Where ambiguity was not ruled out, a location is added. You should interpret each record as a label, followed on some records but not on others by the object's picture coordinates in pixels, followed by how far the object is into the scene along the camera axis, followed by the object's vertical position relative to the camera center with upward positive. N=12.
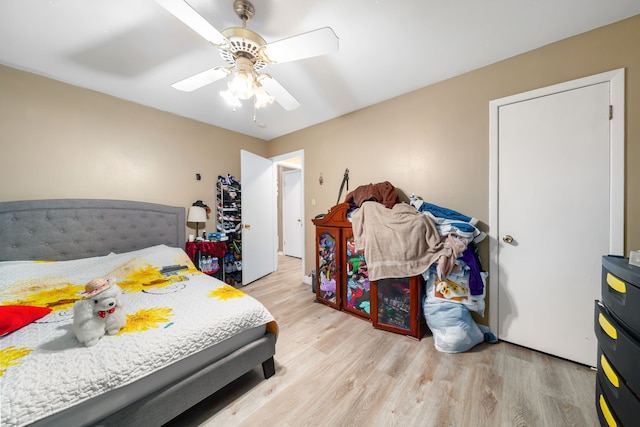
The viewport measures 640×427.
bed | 0.84 -0.62
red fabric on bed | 1.10 -0.58
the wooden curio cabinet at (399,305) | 1.87 -0.91
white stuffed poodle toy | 1.00 -0.50
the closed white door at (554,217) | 1.50 -0.08
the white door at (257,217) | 3.14 -0.11
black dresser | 0.86 -0.62
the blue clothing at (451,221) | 1.72 -0.11
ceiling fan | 1.06 +0.94
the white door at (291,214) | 5.02 -0.09
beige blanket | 1.72 -0.29
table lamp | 2.84 -0.05
